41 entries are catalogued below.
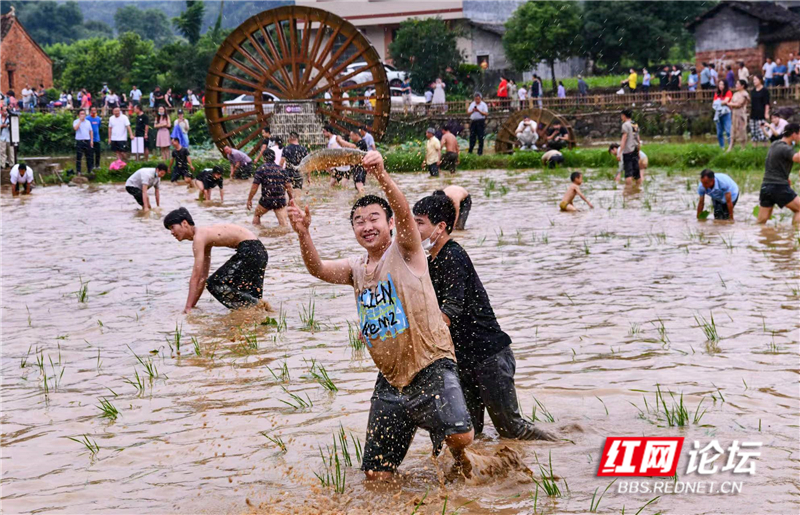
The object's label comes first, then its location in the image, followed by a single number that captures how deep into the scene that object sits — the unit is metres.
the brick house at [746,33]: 40.16
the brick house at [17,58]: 51.34
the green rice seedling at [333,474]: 4.50
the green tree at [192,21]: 50.91
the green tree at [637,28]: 43.03
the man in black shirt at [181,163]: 21.85
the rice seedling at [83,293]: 9.73
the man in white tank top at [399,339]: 4.24
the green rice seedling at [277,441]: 5.21
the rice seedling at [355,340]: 7.28
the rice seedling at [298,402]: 5.86
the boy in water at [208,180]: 18.20
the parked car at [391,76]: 38.09
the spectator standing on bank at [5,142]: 23.34
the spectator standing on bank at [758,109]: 23.14
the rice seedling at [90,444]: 5.23
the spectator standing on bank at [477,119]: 25.98
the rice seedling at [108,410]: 5.85
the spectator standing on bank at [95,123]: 24.03
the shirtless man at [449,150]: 21.77
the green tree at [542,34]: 41.72
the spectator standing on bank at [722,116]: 22.11
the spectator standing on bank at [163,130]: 26.20
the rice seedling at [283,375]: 6.54
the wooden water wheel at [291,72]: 24.95
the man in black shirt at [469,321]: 4.77
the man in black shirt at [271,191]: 14.04
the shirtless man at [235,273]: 8.74
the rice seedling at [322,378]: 6.22
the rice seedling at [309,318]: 8.10
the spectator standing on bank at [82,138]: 23.16
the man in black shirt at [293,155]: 14.15
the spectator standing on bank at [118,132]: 24.94
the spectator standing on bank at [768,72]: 29.78
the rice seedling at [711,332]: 7.08
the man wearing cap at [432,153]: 21.33
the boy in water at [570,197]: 14.94
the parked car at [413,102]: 32.44
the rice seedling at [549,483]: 4.34
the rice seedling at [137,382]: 6.39
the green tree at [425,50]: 41.94
